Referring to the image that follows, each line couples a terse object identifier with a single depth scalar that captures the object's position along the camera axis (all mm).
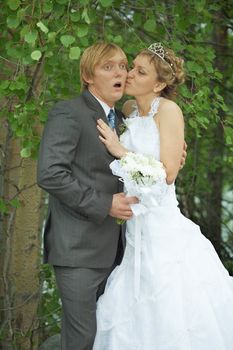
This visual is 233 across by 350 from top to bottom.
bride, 5663
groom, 5411
